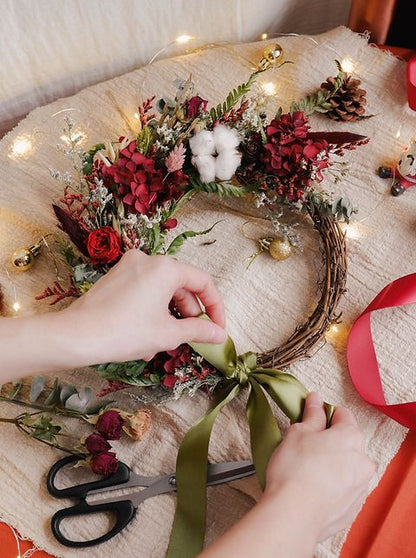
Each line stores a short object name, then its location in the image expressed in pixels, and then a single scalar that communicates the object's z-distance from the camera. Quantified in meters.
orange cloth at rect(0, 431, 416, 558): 0.83
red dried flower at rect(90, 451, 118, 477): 0.83
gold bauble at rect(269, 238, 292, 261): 1.00
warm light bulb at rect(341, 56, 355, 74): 1.20
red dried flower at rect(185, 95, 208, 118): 1.00
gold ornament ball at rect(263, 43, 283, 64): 1.20
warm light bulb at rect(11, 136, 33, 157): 1.13
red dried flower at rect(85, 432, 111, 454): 0.83
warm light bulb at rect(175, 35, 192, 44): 1.25
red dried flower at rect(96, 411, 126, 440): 0.84
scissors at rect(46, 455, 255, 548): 0.84
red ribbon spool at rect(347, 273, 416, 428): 0.90
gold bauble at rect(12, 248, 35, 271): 1.01
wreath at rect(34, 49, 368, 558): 0.84
